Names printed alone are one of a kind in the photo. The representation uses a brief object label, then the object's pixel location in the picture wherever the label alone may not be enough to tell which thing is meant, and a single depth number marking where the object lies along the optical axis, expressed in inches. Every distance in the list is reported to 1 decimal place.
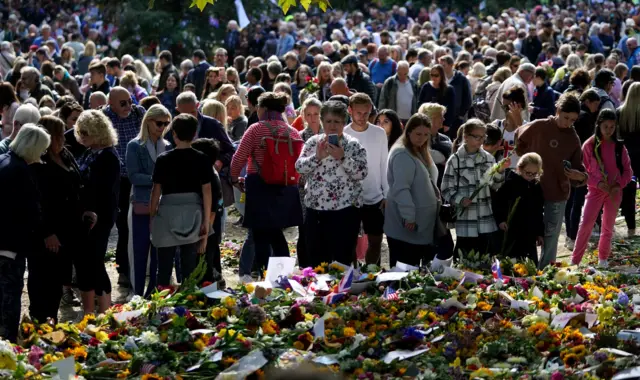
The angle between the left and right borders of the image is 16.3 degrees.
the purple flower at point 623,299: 535.5
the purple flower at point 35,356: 444.2
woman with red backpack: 735.4
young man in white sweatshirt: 745.4
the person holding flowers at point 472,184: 707.6
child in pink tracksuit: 819.3
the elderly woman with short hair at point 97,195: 668.1
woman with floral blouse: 688.2
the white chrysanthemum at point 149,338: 468.7
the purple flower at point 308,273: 590.7
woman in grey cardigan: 695.2
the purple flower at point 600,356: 443.6
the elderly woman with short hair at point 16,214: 588.9
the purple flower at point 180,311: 506.8
